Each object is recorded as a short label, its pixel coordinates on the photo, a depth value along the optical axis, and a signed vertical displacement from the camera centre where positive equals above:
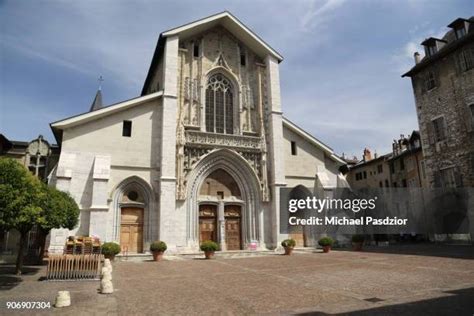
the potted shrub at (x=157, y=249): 16.03 -0.77
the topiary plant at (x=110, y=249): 14.95 -0.65
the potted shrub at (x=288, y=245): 18.00 -0.82
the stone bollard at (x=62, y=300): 6.36 -1.24
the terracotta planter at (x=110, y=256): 15.05 -0.99
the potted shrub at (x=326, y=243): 18.58 -0.78
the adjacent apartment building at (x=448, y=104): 21.34 +8.60
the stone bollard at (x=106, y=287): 7.77 -1.24
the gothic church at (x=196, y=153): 17.73 +4.85
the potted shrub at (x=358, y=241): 19.47 -0.74
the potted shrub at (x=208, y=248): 16.56 -0.80
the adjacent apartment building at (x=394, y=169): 32.66 +6.88
